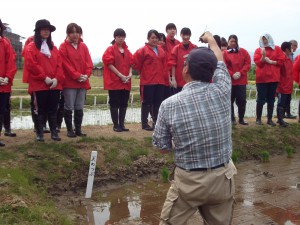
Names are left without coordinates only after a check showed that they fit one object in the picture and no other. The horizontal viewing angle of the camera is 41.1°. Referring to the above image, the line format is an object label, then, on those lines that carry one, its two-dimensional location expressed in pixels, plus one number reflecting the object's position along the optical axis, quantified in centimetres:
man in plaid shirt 281
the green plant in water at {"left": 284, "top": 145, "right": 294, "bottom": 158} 830
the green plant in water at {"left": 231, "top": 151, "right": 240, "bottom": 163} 741
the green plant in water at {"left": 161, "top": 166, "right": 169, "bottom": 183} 622
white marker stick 544
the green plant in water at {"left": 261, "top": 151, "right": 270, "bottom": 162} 794
